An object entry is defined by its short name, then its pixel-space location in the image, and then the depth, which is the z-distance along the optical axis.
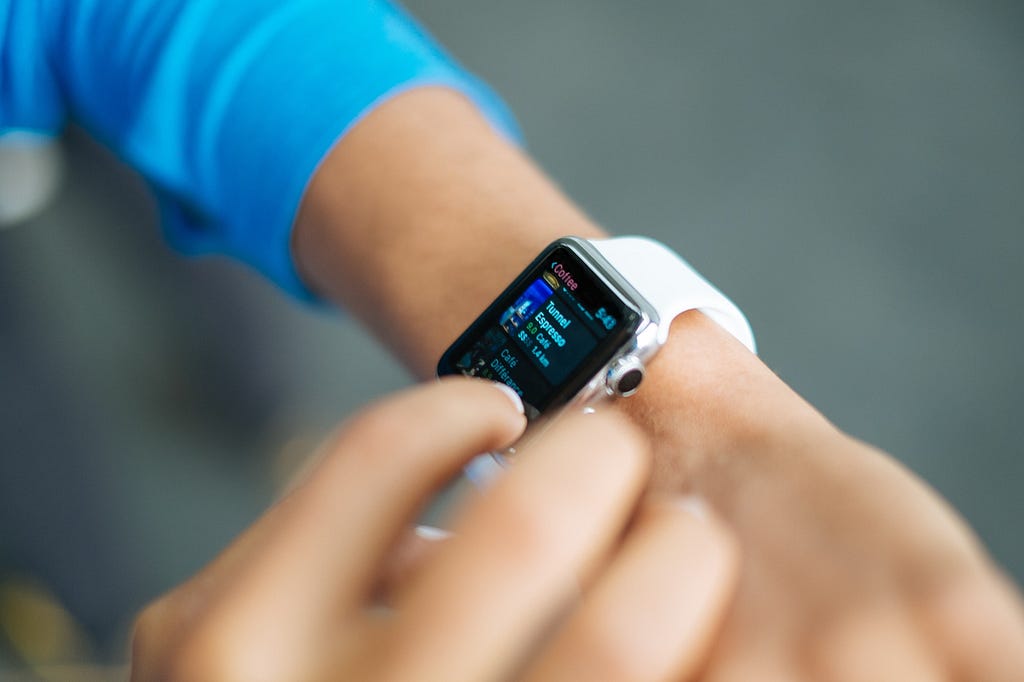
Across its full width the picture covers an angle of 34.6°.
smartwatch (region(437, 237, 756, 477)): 0.32
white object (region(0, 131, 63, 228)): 0.43
